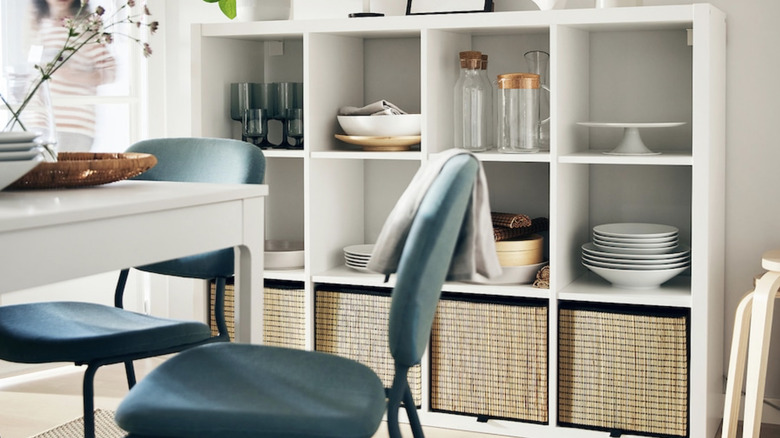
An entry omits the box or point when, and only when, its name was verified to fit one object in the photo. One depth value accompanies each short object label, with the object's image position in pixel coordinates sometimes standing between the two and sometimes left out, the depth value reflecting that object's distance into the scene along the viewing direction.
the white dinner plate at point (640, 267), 2.69
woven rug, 2.87
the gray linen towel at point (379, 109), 2.98
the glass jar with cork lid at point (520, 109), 2.81
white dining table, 1.41
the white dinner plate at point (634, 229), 2.86
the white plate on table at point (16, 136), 1.61
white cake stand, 2.74
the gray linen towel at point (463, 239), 1.58
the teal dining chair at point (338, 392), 1.45
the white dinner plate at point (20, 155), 1.61
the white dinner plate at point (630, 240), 2.69
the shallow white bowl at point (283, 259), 3.11
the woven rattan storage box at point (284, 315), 3.05
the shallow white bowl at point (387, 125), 2.95
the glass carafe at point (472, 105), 2.88
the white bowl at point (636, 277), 2.69
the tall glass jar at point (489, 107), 2.90
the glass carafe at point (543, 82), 2.95
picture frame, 2.94
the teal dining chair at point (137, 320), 1.97
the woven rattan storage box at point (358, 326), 2.93
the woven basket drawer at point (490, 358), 2.77
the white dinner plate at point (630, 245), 2.70
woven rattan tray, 1.74
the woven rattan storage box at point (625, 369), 2.64
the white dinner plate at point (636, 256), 2.69
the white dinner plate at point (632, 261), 2.69
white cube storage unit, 2.61
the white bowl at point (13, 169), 1.61
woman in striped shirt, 3.45
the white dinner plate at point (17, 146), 1.60
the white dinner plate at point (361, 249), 3.08
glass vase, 1.75
